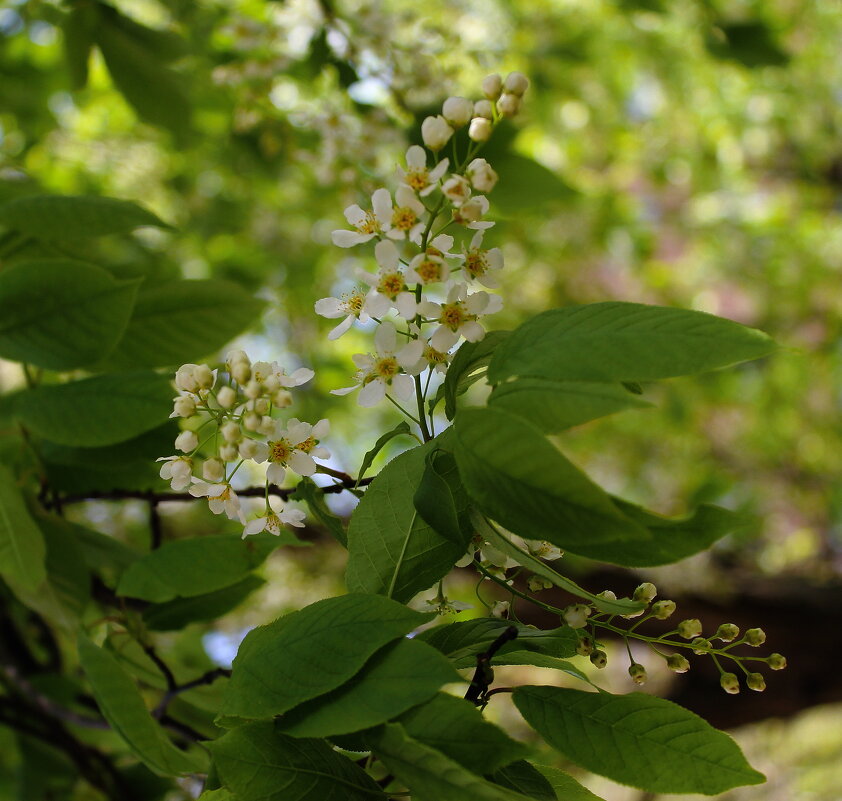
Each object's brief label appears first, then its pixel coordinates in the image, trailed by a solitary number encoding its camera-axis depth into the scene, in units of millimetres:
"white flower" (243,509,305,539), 655
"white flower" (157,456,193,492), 639
